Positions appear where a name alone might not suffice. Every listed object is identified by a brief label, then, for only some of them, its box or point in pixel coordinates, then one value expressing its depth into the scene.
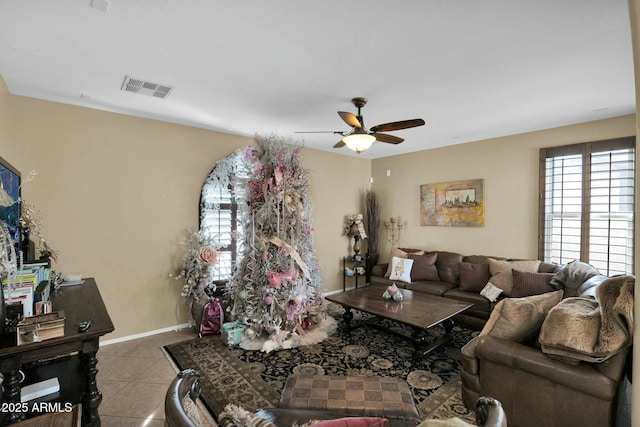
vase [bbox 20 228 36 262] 2.57
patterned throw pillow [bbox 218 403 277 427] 0.86
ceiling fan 2.81
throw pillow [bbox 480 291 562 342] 2.16
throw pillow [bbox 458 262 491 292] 4.21
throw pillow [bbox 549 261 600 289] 3.23
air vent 2.73
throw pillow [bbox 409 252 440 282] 4.80
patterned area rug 2.41
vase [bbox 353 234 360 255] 5.86
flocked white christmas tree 3.37
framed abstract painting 4.80
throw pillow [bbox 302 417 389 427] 0.96
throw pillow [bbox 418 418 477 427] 0.76
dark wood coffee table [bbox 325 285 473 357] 3.01
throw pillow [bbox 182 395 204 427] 0.96
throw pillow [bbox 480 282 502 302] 3.85
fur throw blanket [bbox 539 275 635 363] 1.69
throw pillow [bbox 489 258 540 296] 3.92
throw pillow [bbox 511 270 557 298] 3.61
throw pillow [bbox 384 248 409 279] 5.11
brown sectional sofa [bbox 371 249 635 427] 1.73
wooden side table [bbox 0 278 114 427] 1.50
